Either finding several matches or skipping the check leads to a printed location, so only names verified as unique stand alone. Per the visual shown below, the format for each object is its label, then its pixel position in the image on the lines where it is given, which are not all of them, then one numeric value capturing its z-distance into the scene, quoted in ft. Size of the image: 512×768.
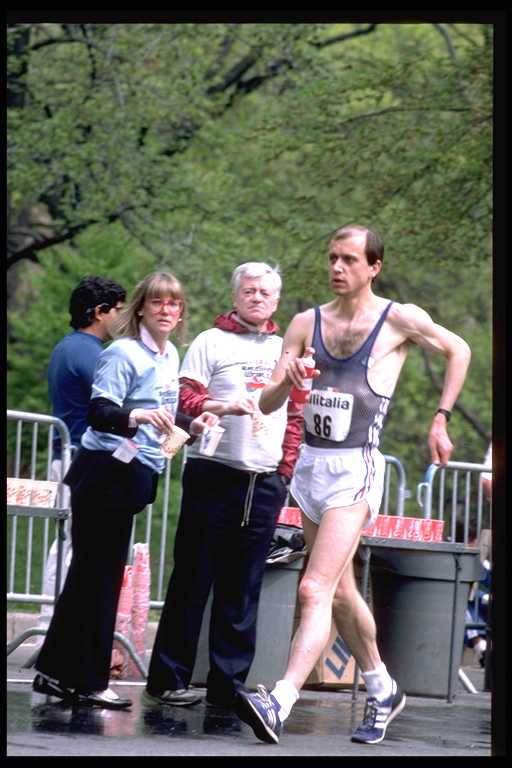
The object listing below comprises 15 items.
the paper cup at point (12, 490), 59.98
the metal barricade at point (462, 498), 73.97
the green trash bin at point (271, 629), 59.31
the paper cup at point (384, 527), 63.72
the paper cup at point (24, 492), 60.29
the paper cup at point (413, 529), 64.13
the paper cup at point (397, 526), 63.93
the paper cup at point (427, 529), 64.59
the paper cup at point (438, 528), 65.05
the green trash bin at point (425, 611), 64.08
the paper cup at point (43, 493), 61.00
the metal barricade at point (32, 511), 60.49
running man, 46.14
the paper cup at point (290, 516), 65.16
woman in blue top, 50.08
